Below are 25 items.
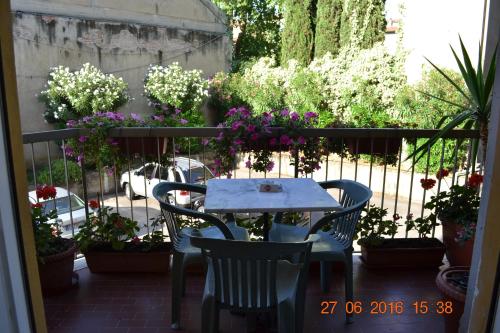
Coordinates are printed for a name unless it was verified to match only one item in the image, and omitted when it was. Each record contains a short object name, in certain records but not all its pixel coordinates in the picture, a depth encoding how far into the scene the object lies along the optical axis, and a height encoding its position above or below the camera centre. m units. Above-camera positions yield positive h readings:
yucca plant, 2.62 -0.03
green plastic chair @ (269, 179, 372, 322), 2.16 -0.84
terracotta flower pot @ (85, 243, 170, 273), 2.84 -1.19
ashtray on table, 2.33 -0.55
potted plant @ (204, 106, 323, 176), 2.86 -0.34
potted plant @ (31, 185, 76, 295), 2.41 -1.02
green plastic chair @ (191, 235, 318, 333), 1.50 -0.75
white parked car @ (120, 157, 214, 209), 4.16 -1.26
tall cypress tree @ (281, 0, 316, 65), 11.73 +1.87
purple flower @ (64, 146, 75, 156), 2.89 -0.42
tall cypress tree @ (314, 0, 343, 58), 10.94 +1.89
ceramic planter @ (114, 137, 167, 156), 2.93 -0.38
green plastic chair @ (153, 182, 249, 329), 2.02 -0.83
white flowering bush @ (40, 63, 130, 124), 9.02 -0.02
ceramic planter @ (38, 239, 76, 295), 2.50 -1.14
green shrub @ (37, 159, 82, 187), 8.01 -1.66
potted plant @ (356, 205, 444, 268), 2.92 -1.12
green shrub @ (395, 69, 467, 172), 7.06 -0.21
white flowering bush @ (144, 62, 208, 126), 10.65 +0.11
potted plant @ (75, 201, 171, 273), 2.81 -1.10
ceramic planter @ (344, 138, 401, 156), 2.98 -0.39
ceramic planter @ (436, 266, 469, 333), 1.82 -0.91
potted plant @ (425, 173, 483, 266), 2.69 -0.81
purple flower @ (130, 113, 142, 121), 3.00 -0.18
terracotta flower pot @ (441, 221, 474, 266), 2.71 -1.07
